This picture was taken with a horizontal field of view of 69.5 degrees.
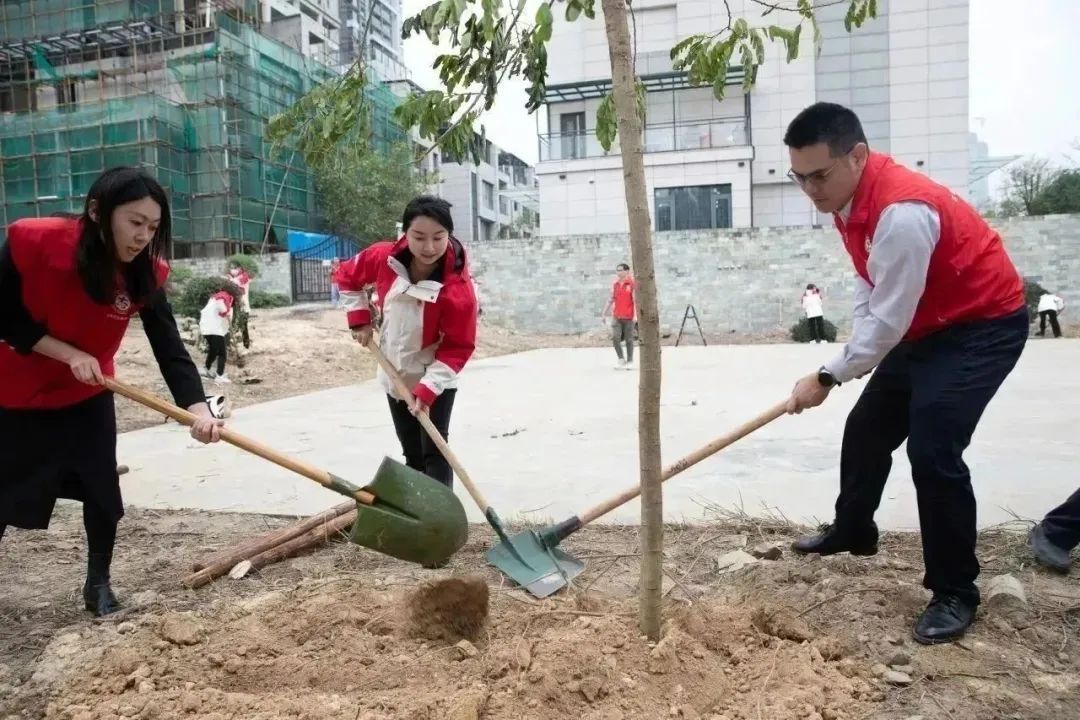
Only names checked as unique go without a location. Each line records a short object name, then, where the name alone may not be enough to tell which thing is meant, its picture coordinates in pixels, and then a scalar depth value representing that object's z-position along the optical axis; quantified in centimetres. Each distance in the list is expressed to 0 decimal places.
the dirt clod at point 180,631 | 224
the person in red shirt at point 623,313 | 1066
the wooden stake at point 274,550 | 281
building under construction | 2300
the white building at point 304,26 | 2973
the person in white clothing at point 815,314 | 1557
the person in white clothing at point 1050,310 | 1505
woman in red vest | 227
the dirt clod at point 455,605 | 239
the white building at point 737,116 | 2297
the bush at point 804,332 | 1664
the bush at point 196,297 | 1209
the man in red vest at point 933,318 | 207
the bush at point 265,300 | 1831
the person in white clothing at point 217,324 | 890
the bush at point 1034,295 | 1608
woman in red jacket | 296
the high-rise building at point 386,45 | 3432
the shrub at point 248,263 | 1755
